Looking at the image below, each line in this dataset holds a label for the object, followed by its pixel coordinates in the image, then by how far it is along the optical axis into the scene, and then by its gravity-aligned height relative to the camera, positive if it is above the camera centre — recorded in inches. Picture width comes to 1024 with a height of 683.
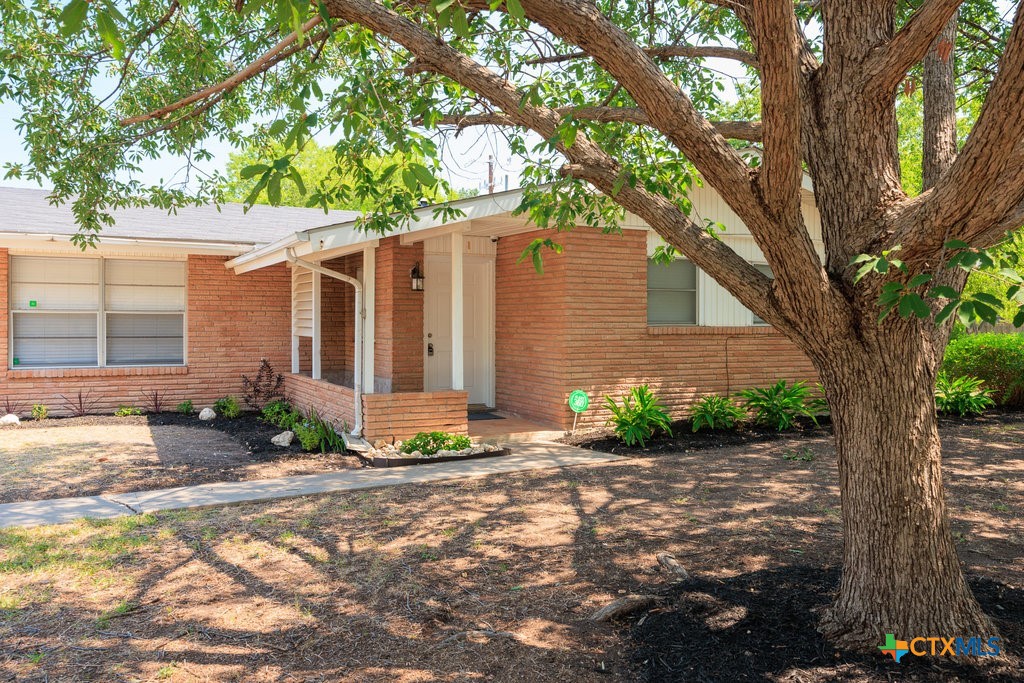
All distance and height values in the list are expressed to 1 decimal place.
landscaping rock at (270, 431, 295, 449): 397.7 -50.4
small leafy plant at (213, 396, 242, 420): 515.8 -44.1
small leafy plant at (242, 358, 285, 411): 553.6 -31.6
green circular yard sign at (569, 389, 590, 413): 415.5 -32.8
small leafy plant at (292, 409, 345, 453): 378.6 -47.7
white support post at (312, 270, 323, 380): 480.7 +10.2
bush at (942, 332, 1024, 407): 574.2 -18.9
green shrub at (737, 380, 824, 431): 460.4 -39.3
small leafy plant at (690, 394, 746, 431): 444.8 -43.1
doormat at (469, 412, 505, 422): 470.9 -45.9
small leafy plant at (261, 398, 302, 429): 467.2 -45.5
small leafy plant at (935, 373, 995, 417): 524.7 -40.6
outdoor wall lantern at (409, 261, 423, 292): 441.4 +36.6
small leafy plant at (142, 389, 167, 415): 528.1 -40.0
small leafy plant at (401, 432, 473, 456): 364.2 -48.5
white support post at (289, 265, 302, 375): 546.3 -7.7
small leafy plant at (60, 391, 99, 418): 503.2 -39.3
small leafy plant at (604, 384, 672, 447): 405.4 -41.7
